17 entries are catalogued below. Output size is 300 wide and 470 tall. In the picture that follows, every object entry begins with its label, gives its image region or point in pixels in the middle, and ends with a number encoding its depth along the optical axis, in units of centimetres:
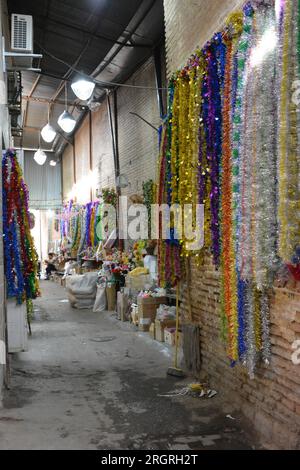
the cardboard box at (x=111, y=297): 1181
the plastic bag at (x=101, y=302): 1188
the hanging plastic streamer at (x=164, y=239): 580
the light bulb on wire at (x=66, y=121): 1048
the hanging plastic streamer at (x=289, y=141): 292
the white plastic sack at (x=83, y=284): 1232
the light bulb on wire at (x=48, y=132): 1144
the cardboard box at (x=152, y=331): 838
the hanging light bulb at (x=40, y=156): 1548
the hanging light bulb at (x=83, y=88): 898
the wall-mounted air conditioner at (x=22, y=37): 680
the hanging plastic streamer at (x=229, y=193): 399
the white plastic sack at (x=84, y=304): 1236
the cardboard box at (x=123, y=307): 1023
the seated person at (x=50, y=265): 2189
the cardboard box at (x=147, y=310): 905
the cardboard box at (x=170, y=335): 756
